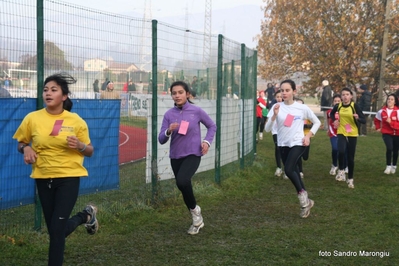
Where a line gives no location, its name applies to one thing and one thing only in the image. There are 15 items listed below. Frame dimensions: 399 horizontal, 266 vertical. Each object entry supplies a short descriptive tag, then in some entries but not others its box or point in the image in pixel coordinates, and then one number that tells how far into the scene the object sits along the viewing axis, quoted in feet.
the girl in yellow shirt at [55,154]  16.70
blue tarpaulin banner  21.29
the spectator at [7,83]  20.83
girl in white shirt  27.58
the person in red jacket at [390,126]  42.19
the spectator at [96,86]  24.57
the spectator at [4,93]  20.87
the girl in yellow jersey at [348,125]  36.40
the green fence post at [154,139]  28.87
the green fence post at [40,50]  21.68
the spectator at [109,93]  25.47
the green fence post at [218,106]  35.63
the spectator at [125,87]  26.89
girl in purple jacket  23.71
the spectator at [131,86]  27.30
